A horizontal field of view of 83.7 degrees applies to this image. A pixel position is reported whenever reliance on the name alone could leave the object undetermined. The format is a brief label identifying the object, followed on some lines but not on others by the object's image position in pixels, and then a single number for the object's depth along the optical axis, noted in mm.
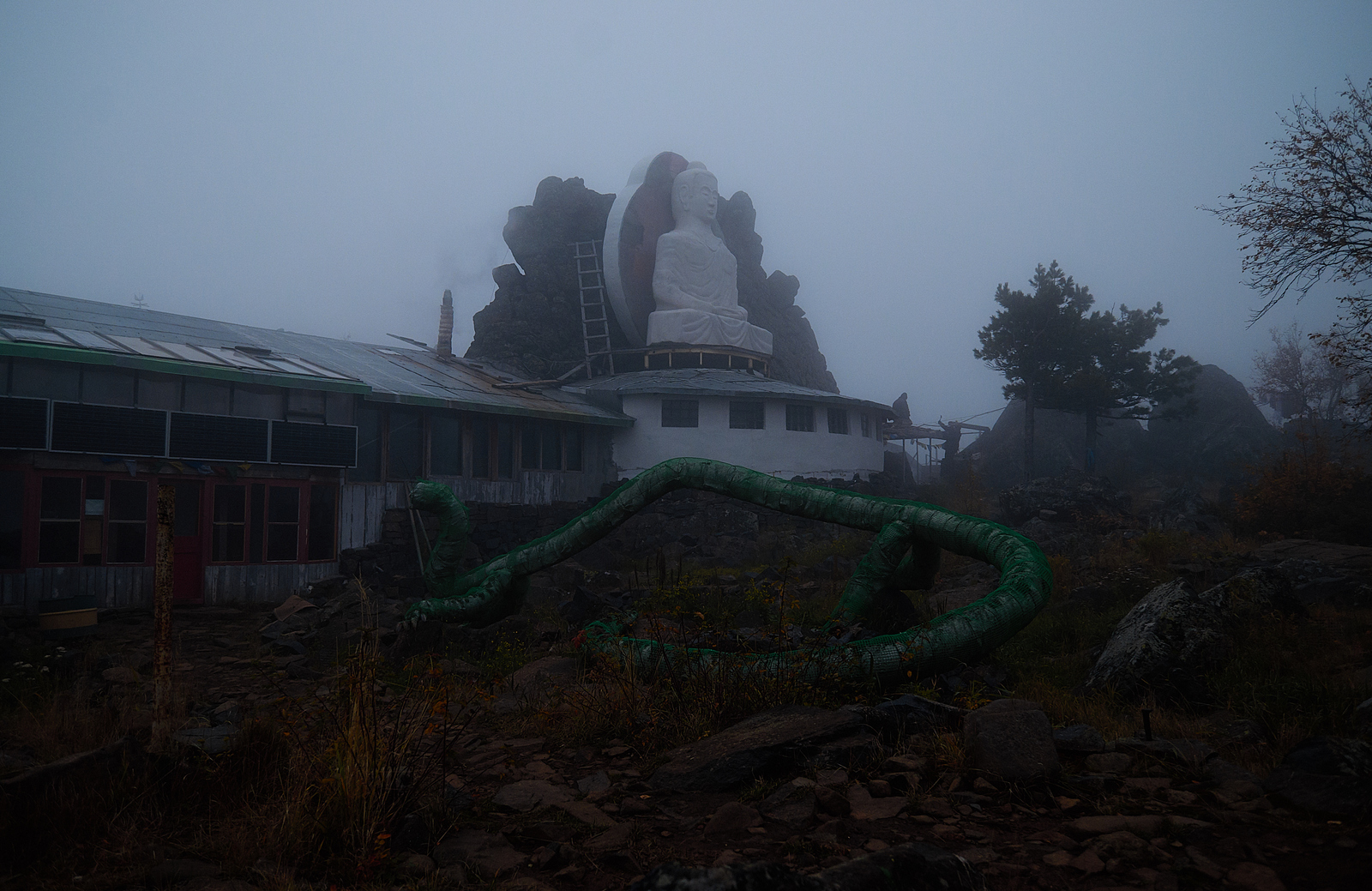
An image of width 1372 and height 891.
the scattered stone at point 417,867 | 3424
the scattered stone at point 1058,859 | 3209
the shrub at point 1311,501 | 14992
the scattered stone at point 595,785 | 4488
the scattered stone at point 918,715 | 4945
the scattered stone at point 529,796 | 4273
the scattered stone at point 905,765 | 4246
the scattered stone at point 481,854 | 3459
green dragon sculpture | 6281
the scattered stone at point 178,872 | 3354
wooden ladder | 27844
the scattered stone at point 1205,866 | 3006
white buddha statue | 27172
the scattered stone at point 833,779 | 4121
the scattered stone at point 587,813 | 3986
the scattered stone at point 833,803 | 3830
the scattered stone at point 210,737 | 4484
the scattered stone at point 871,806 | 3797
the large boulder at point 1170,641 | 6129
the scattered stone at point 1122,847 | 3215
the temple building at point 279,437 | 12211
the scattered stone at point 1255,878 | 2896
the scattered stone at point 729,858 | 3383
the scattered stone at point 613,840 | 3639
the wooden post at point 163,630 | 4160
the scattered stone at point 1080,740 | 4410
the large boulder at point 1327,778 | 3469
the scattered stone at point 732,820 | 3771
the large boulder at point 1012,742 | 4086
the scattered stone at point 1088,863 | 3127
